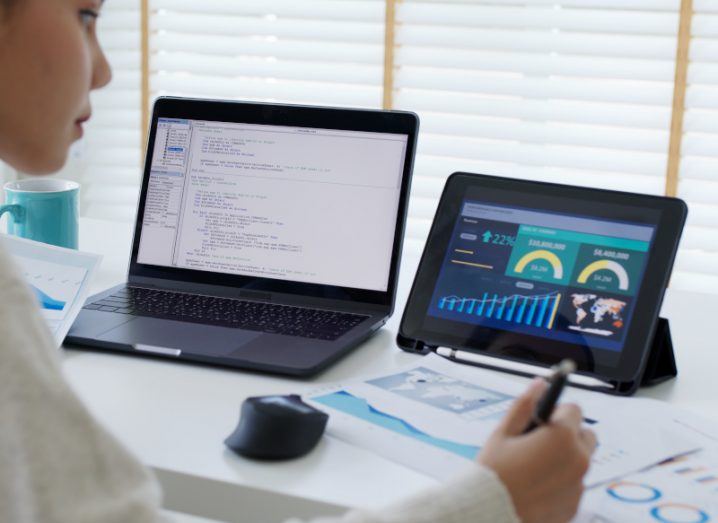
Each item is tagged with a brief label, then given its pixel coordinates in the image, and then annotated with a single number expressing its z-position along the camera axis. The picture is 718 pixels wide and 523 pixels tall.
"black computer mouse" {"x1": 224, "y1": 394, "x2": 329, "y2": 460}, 0.85
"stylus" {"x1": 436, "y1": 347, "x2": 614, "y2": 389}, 1.05
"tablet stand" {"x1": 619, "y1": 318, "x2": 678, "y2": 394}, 1.04
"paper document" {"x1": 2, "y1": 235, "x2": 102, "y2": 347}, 1.14
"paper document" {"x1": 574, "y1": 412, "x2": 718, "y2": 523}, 0.76
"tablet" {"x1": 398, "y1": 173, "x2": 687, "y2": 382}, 1.05
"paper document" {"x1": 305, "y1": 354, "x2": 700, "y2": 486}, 0.86
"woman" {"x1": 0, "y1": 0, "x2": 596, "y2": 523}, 0.59
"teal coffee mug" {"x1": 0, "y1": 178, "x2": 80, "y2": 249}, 1.41
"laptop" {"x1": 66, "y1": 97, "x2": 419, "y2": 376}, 1.22
